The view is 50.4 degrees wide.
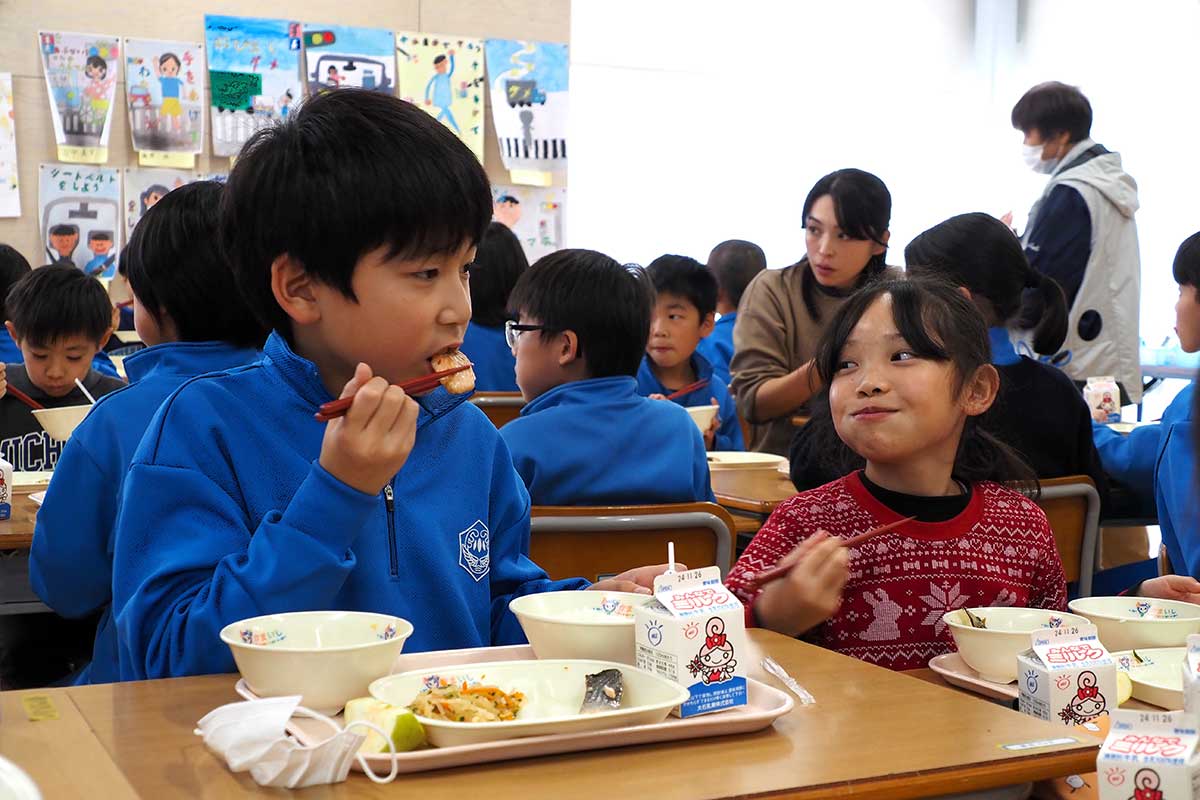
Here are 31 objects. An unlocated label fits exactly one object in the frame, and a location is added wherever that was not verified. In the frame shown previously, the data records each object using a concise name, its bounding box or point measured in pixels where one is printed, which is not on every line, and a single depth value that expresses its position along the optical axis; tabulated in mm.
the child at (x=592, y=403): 2363
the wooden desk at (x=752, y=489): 2498
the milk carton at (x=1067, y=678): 1076
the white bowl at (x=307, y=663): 942
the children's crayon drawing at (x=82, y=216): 4898
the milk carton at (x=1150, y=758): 752
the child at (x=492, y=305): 3795
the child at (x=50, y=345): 3268
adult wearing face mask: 4551
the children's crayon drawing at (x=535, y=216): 5656
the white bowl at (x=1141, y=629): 1296
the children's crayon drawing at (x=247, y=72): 5082
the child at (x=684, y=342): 3875
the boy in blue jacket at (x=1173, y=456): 2176
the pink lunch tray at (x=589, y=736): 849
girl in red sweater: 1661
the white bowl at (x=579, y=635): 1075
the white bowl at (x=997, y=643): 1194
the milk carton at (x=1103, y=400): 3854
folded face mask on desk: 813
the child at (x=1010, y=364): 2562
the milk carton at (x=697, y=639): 992
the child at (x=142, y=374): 1801
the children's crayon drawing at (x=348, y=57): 5230
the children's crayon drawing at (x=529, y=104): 5559
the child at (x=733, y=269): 5266
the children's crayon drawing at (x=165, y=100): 4980
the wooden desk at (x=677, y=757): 827
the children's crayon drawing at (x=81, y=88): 4840
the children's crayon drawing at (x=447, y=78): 5402
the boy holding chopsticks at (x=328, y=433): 1126
